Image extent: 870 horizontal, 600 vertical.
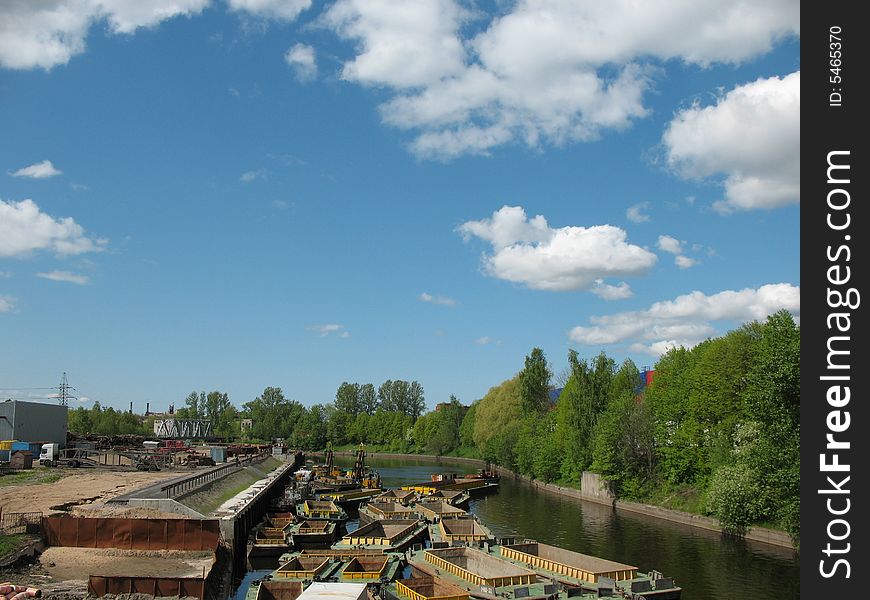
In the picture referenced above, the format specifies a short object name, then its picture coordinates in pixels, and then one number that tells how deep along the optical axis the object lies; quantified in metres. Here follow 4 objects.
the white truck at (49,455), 104.00
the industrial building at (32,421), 118.38
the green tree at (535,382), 139.00
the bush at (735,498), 52.62
